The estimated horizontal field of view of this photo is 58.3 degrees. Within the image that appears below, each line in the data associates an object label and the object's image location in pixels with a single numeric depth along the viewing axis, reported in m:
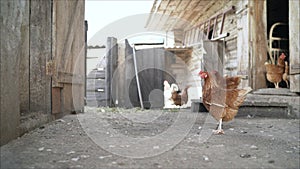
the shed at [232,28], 5.03
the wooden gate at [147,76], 6.58
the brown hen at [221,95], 2.67
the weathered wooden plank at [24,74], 2.54
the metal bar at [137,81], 6.42
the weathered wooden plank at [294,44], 3.91
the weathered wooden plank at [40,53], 2.64
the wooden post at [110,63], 6.44
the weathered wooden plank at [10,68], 1.67
